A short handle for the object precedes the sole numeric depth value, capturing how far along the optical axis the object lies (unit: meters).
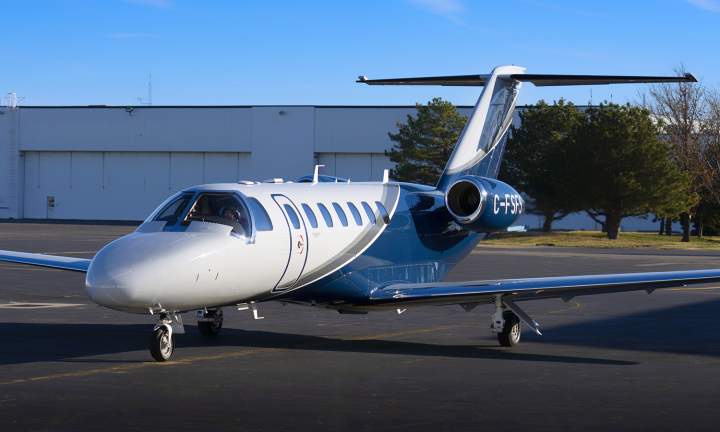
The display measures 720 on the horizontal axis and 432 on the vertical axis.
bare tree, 76.81
